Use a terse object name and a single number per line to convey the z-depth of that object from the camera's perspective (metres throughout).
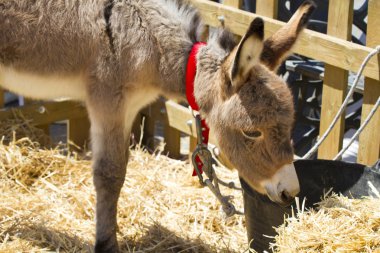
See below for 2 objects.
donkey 3.27
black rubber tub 3.48
